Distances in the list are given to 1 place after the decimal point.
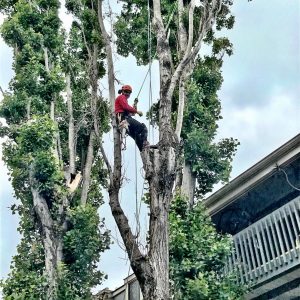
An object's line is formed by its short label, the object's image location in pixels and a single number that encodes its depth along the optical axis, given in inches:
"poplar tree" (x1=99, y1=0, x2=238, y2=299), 239.8
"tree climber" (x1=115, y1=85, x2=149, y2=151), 335.9
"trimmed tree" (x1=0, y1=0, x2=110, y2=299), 408.8
